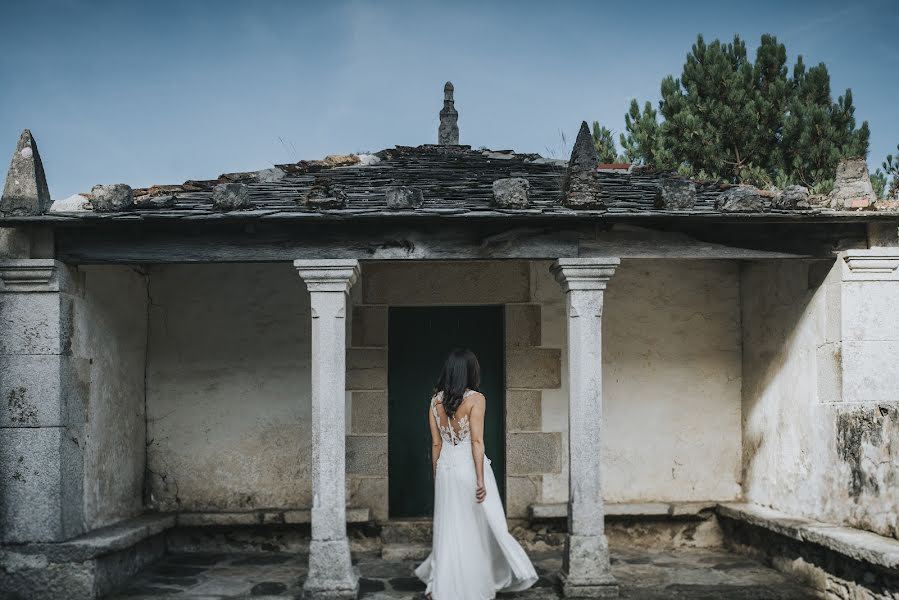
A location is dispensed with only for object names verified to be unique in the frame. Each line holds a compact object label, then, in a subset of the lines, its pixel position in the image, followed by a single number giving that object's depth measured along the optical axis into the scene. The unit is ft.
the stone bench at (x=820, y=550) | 15.98
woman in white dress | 17.11
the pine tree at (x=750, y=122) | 45.39
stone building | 17.97
